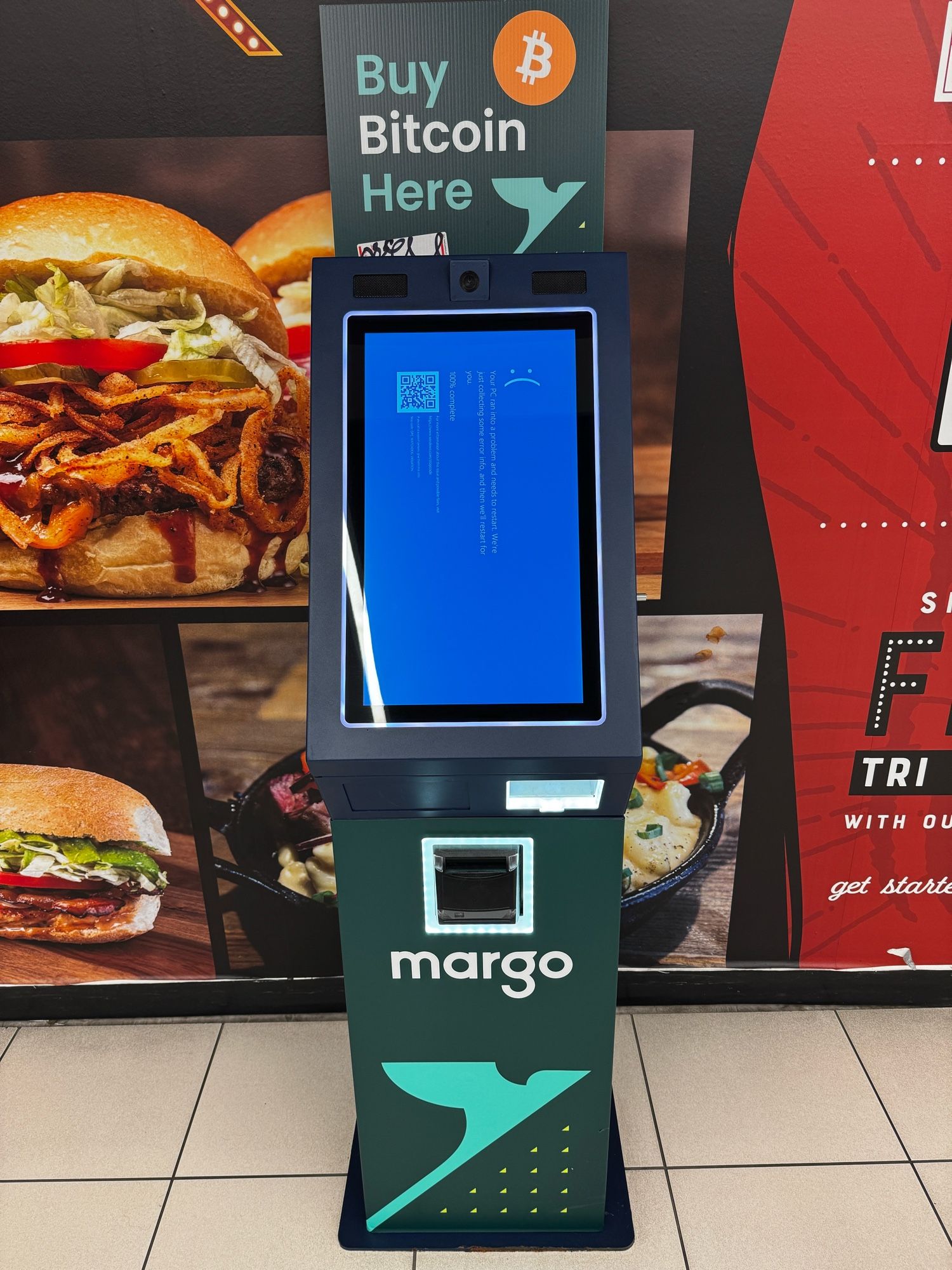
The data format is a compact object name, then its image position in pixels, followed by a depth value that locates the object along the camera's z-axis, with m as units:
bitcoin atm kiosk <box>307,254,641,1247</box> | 1.32
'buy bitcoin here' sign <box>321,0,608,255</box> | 1.60
